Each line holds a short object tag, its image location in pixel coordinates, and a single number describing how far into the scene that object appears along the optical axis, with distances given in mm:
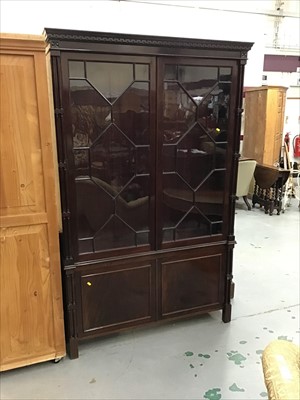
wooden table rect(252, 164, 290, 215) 5543
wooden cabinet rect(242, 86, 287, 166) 5965
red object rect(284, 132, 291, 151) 6812
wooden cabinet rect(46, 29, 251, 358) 2072
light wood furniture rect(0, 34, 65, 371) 1895
